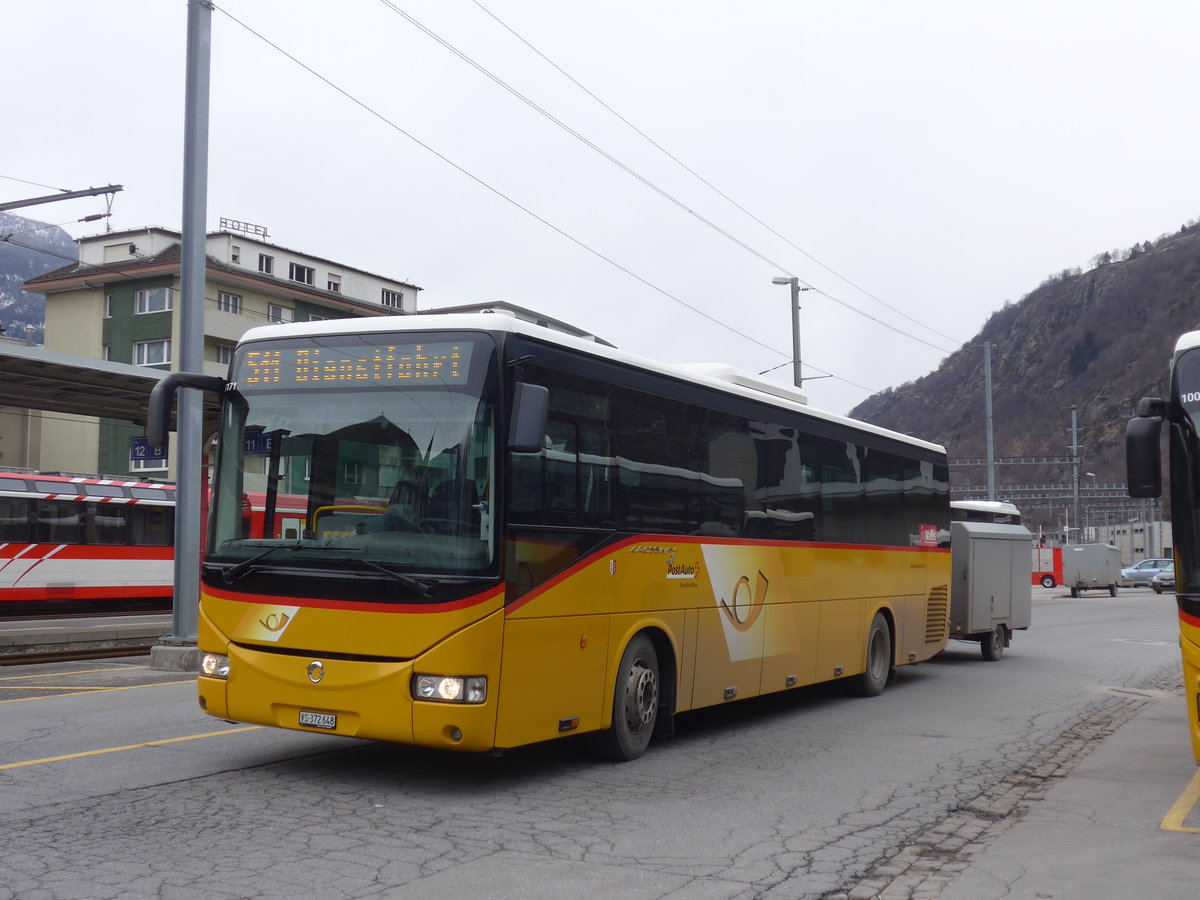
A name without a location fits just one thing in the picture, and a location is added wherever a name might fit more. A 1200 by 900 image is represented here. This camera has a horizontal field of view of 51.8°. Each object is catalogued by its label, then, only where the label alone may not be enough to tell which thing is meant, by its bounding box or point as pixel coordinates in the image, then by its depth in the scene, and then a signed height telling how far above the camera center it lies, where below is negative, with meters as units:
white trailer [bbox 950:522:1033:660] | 18.05 -0.56
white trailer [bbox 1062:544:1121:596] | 52.47 -0.91
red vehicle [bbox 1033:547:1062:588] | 61.03 -1.07
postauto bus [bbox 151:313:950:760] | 7.44 +0.01
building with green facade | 58.03 +11.19
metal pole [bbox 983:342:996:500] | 41.81 +4.94
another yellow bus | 7.28 +0.48
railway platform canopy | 16.19 +2.25
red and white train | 28.92 -0.08
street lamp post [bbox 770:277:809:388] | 32.09 +5.74
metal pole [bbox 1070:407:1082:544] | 59.98 +4.15
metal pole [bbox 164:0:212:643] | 15.49 +2.94
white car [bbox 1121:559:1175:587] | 58.84 -1.24
